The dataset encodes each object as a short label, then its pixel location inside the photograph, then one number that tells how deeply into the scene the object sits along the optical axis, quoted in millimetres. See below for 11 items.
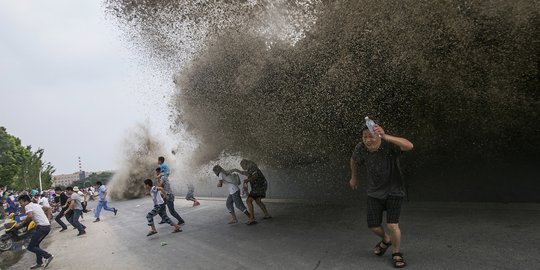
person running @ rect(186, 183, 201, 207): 16844
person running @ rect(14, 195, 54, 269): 7707
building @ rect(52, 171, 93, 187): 160600
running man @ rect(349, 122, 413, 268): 4586
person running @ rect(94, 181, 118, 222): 15712
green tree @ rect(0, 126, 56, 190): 47359
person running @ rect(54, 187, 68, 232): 13507
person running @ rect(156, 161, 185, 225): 10095
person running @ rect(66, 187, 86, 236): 12188
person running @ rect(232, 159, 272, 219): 9234
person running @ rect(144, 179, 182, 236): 9531
